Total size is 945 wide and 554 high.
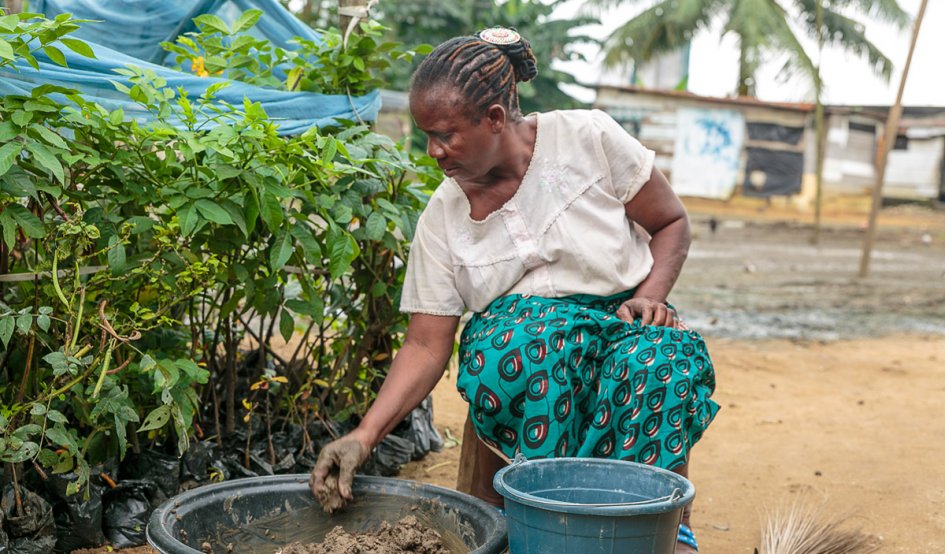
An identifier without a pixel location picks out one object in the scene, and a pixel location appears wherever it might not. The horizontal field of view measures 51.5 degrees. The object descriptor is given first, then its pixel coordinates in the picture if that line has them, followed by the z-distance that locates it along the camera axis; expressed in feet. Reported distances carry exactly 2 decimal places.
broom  7.96
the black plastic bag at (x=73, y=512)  8.09
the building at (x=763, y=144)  51.90
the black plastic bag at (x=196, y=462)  9.07
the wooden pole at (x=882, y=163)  31.22
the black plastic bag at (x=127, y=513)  8.54
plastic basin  6.79
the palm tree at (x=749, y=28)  67.67
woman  7.05
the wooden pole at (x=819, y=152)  50.96
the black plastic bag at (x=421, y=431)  11.71
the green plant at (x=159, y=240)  7.23
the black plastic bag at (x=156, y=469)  8.80
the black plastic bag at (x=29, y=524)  7.66
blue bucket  5.41
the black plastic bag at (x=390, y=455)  10.84
